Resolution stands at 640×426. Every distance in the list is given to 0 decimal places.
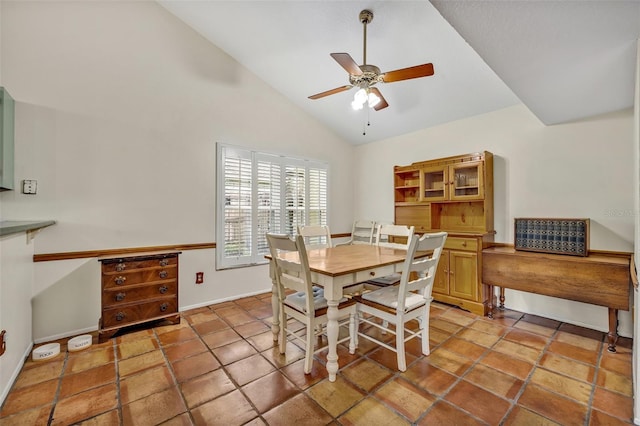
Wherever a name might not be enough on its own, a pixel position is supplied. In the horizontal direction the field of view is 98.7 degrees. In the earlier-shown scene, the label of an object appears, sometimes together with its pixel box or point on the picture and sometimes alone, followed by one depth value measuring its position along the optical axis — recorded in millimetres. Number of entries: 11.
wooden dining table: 1842
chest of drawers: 2502
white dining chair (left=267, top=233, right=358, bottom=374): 1878
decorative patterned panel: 2654
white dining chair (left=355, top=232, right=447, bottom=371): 1953
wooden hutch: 3148
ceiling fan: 2033
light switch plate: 2416
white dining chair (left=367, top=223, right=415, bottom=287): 2689
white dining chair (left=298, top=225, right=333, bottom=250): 3022
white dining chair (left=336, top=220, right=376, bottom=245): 4031
